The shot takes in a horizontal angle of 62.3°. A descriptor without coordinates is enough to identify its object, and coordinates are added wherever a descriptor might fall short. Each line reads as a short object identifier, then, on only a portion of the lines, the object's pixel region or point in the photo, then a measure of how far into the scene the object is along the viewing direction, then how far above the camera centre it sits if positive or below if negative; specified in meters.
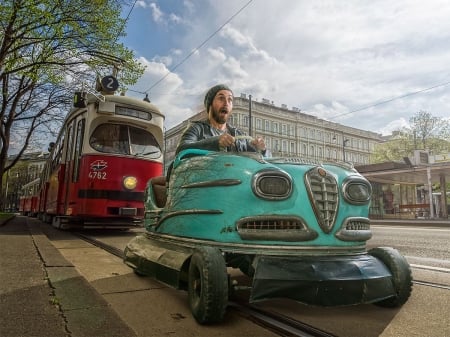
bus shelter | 25.58 +3.27
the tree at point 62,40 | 12.52 +6.46
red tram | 8.80 +1.40
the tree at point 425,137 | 46.69 +10.77
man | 3.28 +0.86
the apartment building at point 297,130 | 58.19 +15.10
